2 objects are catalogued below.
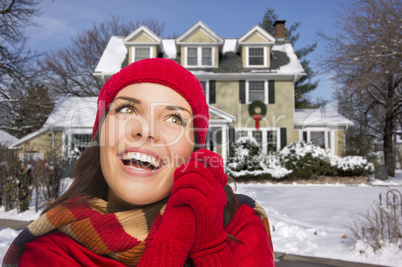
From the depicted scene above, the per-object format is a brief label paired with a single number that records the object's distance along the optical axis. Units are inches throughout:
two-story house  674.8
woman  41.0
